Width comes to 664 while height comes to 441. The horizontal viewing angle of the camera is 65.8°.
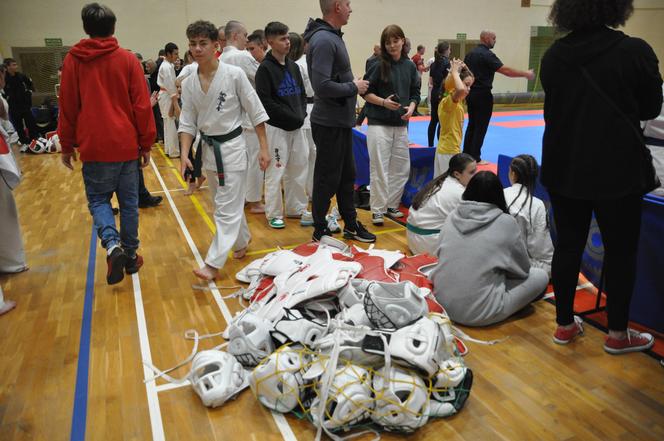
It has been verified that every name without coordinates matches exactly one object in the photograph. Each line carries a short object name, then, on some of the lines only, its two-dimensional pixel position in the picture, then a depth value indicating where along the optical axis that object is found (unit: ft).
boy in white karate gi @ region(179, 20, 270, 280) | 10.97
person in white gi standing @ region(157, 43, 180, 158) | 25.90
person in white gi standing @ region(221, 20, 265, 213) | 16.11
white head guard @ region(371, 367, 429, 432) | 6.72
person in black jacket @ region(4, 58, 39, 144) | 32.49
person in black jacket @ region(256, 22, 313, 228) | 14.32
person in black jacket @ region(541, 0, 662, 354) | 7.04
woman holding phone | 14.32
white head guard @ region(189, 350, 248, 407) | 7.39
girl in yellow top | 16.35
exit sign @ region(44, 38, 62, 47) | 41.55
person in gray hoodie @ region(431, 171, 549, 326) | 9.14
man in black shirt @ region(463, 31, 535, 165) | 20.80
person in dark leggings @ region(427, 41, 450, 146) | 26.78
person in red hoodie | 10.19
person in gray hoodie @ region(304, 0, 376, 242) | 11.93
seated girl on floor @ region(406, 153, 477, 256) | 11.96
